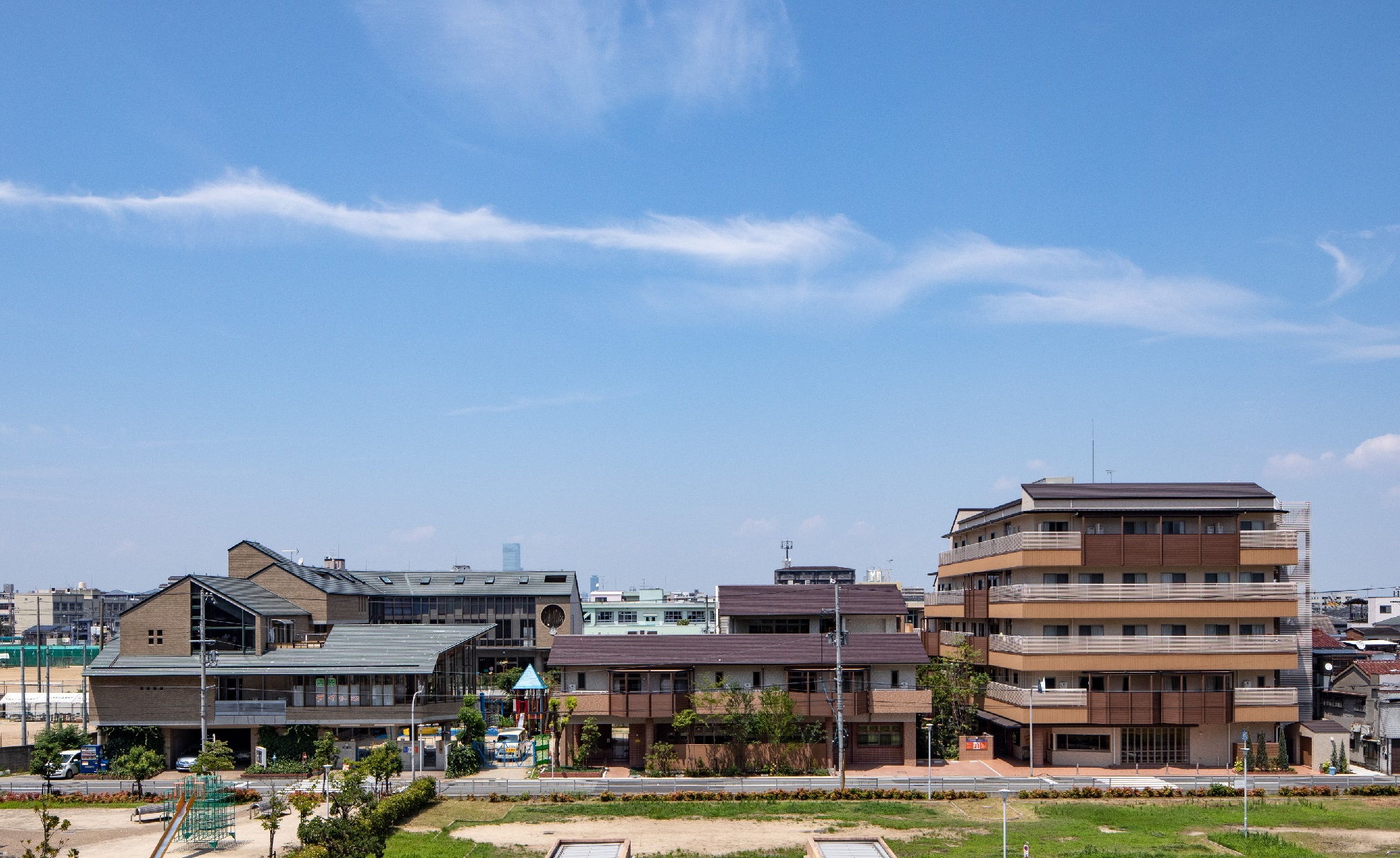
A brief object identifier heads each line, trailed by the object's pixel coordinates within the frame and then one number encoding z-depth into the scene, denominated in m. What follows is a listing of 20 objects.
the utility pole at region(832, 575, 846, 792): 58.06
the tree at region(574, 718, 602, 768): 63.59
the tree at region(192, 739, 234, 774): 54.91
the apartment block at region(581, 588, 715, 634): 137.88
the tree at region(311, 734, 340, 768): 54.94
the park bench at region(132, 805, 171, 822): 52.16
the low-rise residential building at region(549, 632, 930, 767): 64.38
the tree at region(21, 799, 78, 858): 29.71
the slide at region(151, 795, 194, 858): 42.28
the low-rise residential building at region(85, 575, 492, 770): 67.88
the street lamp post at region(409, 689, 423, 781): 62.21
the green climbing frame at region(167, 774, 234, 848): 46.53
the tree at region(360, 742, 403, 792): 52.94
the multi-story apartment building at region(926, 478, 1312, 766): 63.94
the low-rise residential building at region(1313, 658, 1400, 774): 62.47
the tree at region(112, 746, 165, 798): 56.78
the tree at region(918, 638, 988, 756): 70.62
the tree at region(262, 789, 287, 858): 42.12
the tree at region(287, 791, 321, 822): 41.44
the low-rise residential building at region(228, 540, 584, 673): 115.12
